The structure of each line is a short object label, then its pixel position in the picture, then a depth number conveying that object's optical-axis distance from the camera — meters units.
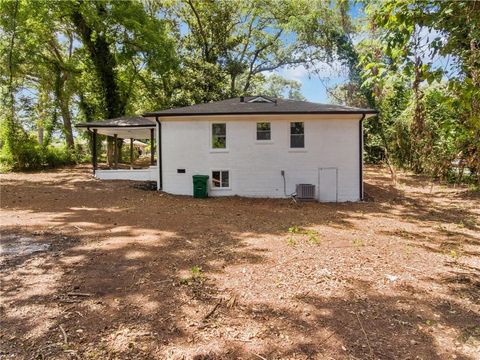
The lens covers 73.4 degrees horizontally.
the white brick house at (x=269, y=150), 13.28
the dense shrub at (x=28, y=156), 18.88
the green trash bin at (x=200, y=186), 13.12
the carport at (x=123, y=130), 16.91
